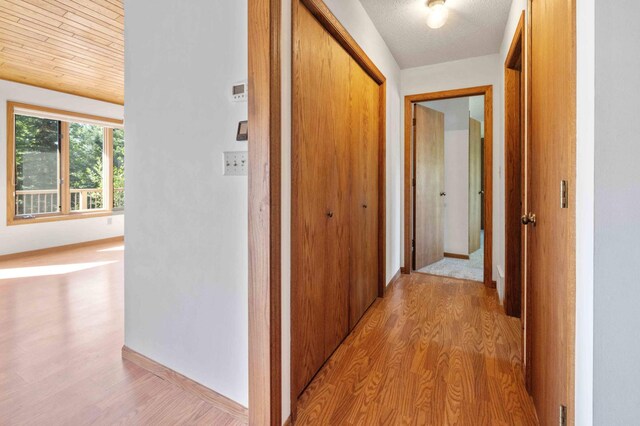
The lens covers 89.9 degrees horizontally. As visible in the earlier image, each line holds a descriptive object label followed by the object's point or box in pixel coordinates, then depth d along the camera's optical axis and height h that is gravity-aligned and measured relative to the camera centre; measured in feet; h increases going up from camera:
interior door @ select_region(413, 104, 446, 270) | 12.77 +1.00
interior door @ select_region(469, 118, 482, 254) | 15.85 +1.35
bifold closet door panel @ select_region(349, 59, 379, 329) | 7.72 +0.53
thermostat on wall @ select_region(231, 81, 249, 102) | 4.49 +1.70
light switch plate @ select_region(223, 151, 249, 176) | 4.55 +0.70
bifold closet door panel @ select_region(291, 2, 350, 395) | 5.07 +0.23
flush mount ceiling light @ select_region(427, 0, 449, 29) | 7.80 +4.83
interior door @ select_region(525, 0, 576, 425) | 3.07 -0.01
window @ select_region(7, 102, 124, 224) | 15.35 +2.58
